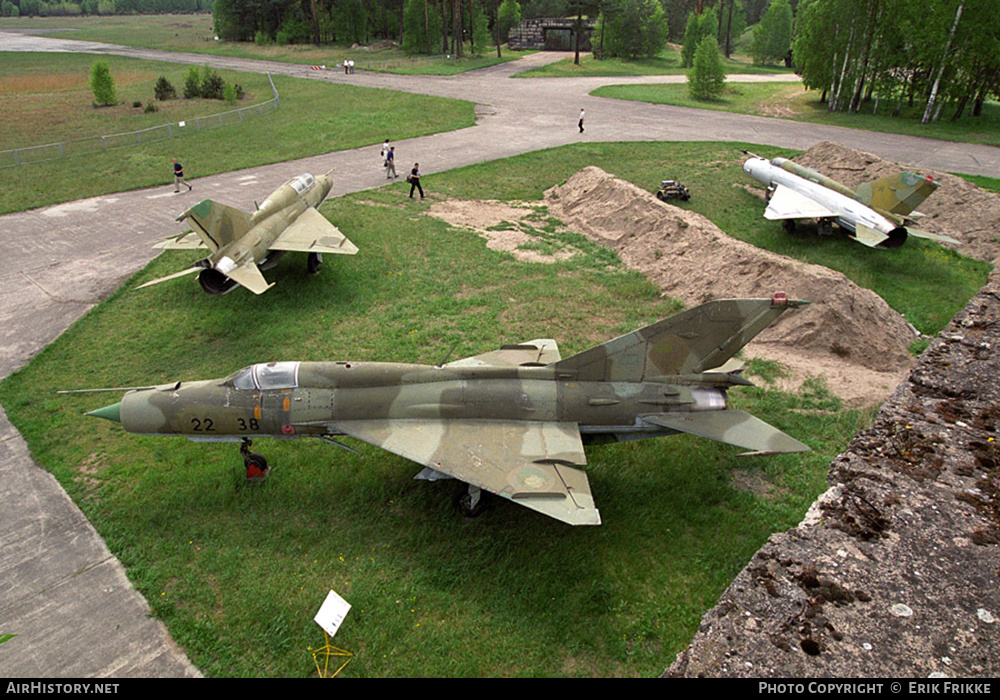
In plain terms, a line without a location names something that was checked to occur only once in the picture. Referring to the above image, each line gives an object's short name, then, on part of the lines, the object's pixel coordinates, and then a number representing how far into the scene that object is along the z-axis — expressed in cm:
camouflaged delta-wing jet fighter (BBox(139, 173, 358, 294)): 1723
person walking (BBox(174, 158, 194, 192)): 2895
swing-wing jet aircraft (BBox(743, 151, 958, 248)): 2272
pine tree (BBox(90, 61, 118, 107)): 4709
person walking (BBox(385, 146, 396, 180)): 3075
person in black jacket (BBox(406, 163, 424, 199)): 2797
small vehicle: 2897
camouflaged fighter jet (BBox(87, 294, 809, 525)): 1095
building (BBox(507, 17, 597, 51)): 8569
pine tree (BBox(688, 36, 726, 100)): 5350
